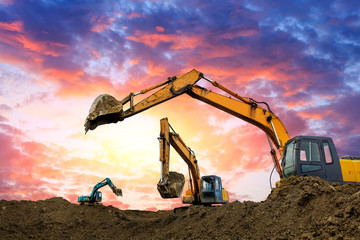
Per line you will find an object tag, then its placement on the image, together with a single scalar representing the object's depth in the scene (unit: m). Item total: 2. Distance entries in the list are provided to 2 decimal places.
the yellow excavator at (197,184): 13.59
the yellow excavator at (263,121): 8.70
